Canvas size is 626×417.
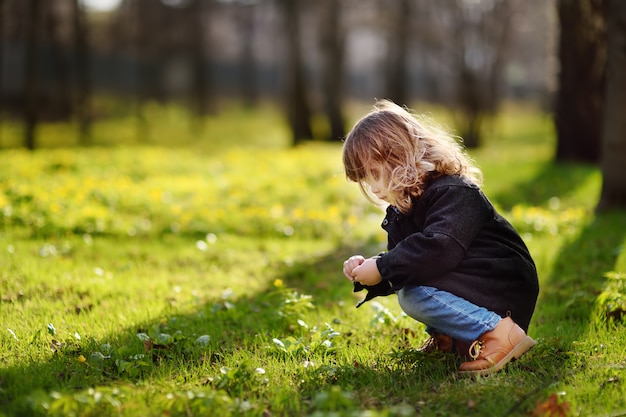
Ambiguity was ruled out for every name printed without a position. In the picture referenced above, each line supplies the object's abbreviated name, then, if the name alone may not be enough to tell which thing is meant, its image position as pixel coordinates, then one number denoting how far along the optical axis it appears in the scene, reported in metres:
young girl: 3.20
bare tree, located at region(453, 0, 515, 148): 24.11
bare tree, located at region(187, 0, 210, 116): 33.44
